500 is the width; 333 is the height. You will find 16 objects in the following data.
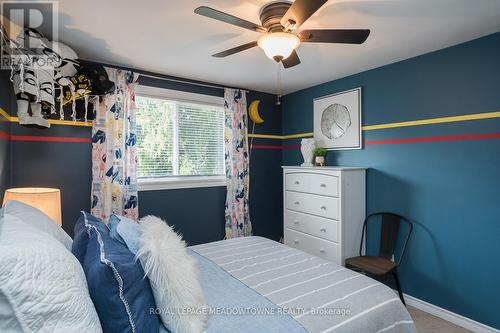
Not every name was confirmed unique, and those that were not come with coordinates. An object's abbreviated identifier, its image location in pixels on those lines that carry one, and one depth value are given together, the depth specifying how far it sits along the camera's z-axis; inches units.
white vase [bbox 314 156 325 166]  139.6
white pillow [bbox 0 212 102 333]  30.0
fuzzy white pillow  47.1
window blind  128.1
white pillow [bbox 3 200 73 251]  47.9
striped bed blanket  53.2
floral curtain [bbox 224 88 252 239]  146.6
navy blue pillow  41.2
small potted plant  139.7
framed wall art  129.1
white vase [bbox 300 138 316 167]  143.1
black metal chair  99.2
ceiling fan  63.0
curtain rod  119.6
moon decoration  154.5
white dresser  116.4
